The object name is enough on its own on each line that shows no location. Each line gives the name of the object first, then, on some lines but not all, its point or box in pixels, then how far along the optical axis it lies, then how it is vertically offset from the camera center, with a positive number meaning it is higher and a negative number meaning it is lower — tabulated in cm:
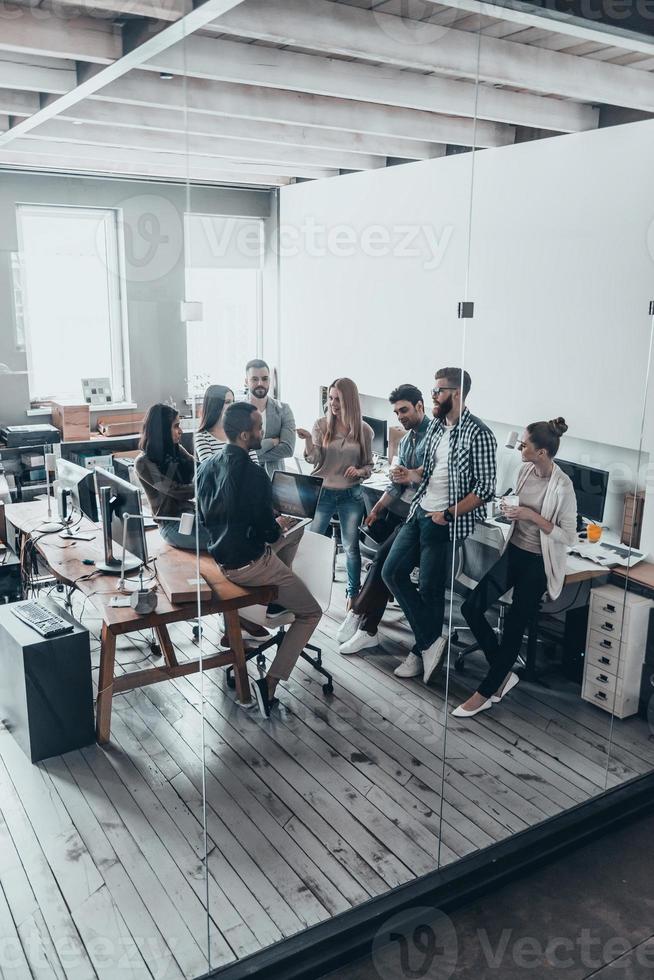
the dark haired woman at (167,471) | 232 -48
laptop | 246 -56
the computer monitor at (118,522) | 269 -77
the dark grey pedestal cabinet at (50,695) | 282 -138
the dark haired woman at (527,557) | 299 -91
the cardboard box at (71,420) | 224 -31
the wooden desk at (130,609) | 257 -98
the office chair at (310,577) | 258 -87
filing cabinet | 341 -144
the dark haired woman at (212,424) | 232 -33
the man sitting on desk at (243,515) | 238 -61
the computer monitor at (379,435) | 262 -39
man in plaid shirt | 284 -67
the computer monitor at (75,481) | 248 -55
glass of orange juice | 307 -81
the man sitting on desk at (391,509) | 273 -66
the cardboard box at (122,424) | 231 -33
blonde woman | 252 -44
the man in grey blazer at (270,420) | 240 -32
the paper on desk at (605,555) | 315 -92
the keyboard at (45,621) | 285 -112
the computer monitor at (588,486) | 300 -62
